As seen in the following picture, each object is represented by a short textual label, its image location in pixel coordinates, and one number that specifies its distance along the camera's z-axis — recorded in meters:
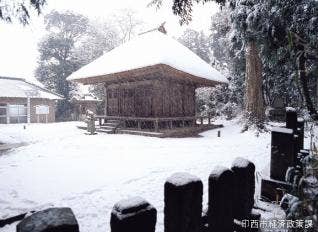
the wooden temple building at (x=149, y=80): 13.10
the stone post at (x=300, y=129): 3.69
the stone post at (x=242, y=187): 1.89
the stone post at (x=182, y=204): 1.43
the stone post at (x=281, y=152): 2.80
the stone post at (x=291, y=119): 3.13
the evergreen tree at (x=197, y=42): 38.07
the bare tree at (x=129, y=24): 42.03
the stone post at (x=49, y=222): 1.01
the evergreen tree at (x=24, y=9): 5.04
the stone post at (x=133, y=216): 1.20
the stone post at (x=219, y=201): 1.69
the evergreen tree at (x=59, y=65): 35.22
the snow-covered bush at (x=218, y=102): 22.36
